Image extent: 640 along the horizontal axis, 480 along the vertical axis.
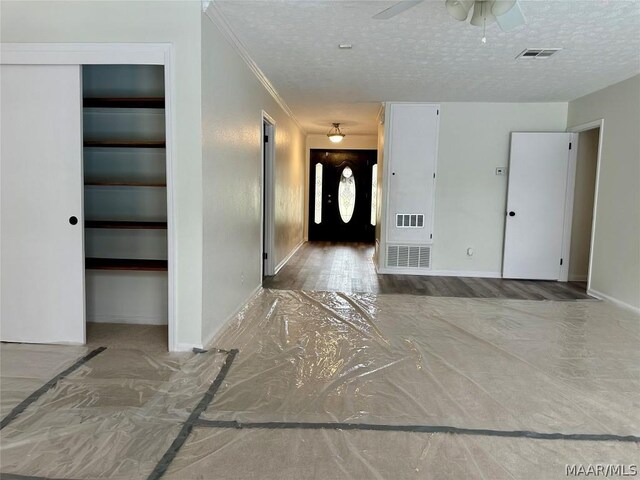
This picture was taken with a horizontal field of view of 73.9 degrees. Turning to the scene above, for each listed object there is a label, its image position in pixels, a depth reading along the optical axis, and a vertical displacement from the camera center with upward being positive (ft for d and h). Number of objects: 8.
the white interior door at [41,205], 9.57 -0.34
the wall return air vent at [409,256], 19.88 -2.59
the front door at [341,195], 33.24 +0.26
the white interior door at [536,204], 18.51 -0.02
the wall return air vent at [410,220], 19.67 -0.90
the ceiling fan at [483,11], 7.84 +3.64
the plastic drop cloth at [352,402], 5.86 -3.58
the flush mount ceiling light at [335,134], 27.12 +4.14
